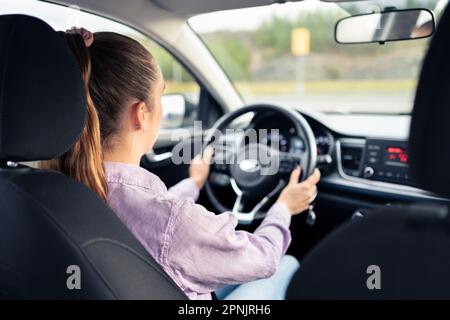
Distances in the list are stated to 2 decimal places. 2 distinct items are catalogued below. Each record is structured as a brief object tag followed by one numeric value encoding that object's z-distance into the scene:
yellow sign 6.42
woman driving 1.38
